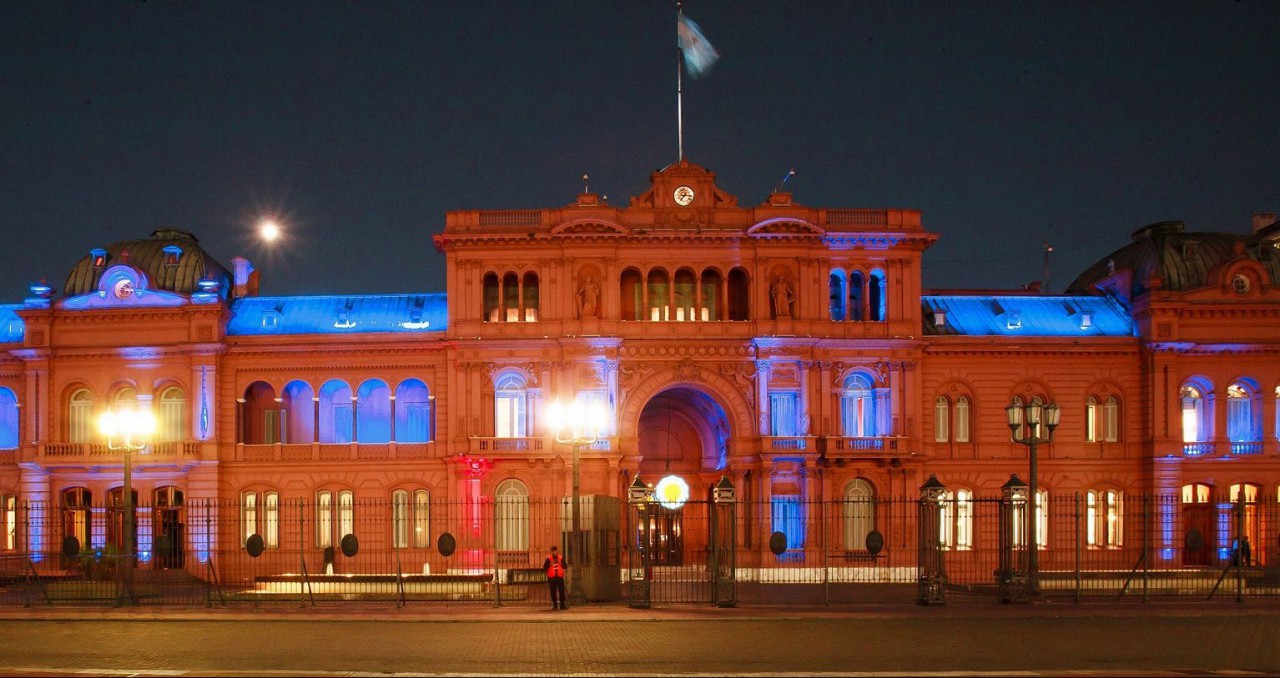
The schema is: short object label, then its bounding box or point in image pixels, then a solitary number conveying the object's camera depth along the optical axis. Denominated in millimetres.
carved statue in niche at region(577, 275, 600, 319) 52812
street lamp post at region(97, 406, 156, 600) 36594
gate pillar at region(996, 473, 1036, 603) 34906
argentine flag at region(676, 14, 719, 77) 52188
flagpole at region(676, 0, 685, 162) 53844
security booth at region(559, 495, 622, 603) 35375
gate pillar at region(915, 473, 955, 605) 34219
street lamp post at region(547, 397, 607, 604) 51656
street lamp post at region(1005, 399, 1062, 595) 34469
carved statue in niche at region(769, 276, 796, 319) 52656
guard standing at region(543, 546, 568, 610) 33094
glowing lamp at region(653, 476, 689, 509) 57594
